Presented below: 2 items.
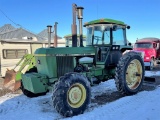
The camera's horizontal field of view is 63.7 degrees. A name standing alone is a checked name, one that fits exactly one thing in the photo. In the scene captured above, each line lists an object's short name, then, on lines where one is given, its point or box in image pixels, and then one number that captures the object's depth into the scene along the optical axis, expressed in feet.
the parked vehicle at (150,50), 28.64
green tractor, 9.32
